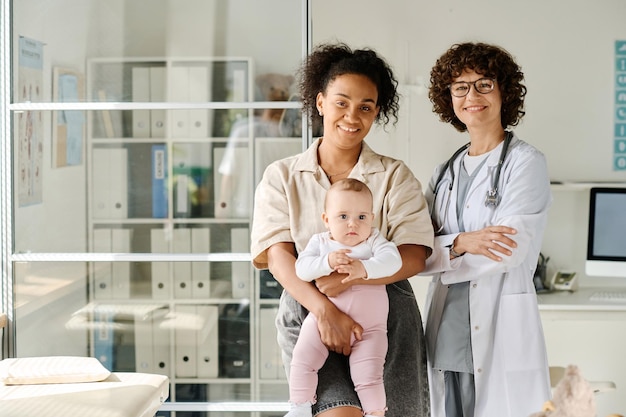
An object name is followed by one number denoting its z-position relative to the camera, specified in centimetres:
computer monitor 403
